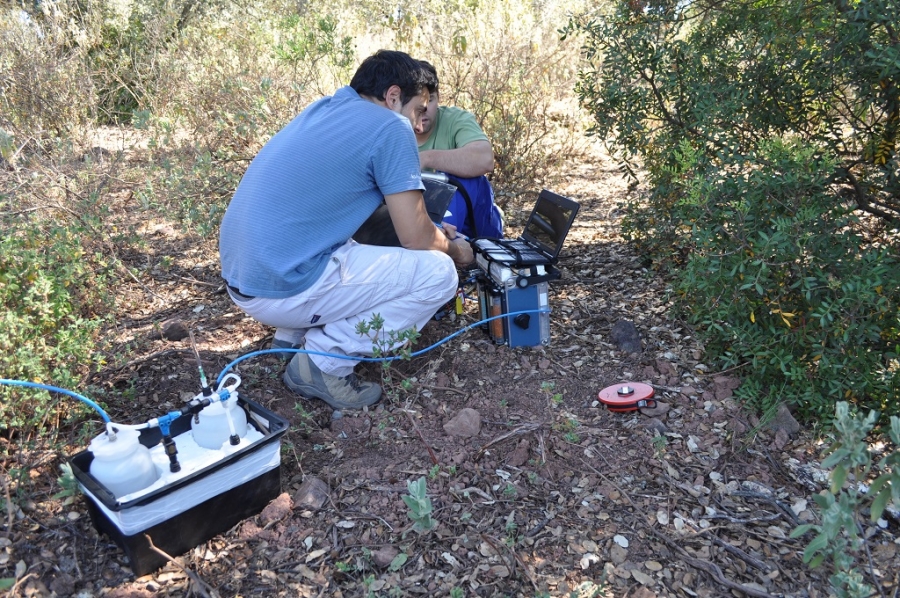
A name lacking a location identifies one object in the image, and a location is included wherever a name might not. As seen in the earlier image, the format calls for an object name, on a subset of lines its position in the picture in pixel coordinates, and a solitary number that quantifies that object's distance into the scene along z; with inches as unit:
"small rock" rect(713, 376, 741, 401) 117.6
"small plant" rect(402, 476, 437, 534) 80.7
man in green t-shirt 147.4
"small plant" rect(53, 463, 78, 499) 83.1
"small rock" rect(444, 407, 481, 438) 109.0
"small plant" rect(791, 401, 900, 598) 60.5
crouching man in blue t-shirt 107.3
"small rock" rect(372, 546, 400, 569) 86.1
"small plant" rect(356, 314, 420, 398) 110.7
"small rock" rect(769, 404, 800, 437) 108.3
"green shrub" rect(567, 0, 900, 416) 104.0
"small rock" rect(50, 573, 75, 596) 79.9
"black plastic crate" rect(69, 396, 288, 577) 77.9
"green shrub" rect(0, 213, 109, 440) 98.3
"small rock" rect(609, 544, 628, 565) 86.4
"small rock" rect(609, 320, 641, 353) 132.9
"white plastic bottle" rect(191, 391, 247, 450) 85.8
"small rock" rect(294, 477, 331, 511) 94.7
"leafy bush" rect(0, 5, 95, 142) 201.5
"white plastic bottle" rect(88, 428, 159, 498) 77.2
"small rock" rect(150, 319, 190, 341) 135.5
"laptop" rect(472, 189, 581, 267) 129.6
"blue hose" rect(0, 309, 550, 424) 82.8
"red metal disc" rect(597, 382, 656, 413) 113.0
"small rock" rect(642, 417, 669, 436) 109.3
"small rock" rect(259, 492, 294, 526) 91.5
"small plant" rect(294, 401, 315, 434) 107.6
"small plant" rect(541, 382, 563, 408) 110.0
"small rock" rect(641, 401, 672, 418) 114.0
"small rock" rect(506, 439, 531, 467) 102.3
